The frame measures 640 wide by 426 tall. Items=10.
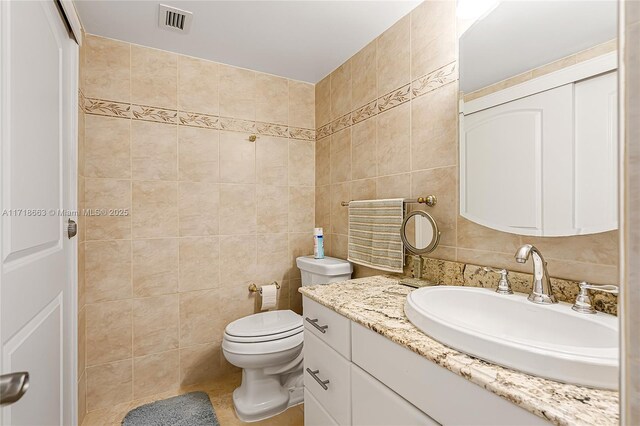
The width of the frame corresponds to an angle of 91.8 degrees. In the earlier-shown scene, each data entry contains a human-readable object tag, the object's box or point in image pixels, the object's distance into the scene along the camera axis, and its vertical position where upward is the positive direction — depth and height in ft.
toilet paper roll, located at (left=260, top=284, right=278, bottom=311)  6.94 -1.90
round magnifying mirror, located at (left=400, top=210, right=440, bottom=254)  4.42 -0.31
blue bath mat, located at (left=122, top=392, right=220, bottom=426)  5.42 -3.69
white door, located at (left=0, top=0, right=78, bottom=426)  2.36 +0.05
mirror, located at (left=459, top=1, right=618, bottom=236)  2.81 +1.00
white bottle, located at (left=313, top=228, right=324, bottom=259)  6.96 -0.73
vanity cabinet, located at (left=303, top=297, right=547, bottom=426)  2.13 -1.54
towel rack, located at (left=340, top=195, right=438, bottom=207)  4.60 +0.18
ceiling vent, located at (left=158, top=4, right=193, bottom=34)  5.02 +3.26
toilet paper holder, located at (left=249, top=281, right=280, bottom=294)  7.06 -1.75
